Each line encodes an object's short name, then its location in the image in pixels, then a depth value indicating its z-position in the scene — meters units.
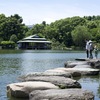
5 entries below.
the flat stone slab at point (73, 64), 29.36
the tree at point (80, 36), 120.37
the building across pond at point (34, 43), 125.06
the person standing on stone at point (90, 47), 35.41
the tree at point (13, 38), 129.25
